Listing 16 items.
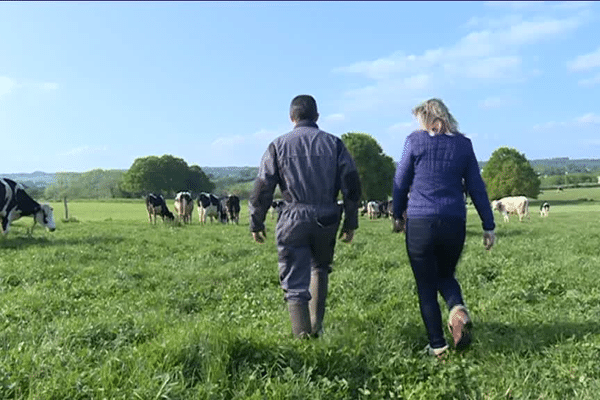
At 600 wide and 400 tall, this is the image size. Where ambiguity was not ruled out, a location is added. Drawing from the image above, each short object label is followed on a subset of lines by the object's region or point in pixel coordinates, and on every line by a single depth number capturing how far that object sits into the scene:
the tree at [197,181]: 83.44
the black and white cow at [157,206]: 31.48
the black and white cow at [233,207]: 34.94
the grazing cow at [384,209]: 49.55
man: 4.53
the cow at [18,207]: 16.88
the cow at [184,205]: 32.66
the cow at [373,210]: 50.19
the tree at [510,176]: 67.25
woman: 4.35
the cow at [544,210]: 44.80
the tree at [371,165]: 65.06
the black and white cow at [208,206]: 33.31
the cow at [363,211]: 54.38
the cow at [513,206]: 38.41
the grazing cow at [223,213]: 34.63
